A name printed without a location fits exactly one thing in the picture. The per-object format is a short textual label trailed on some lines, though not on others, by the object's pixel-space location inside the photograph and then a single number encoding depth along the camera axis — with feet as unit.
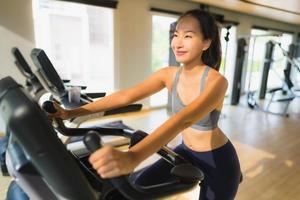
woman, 3.16
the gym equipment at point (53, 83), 5.59
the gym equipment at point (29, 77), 6.85
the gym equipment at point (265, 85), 17.50
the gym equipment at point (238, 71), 18.65
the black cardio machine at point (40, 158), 1.52
